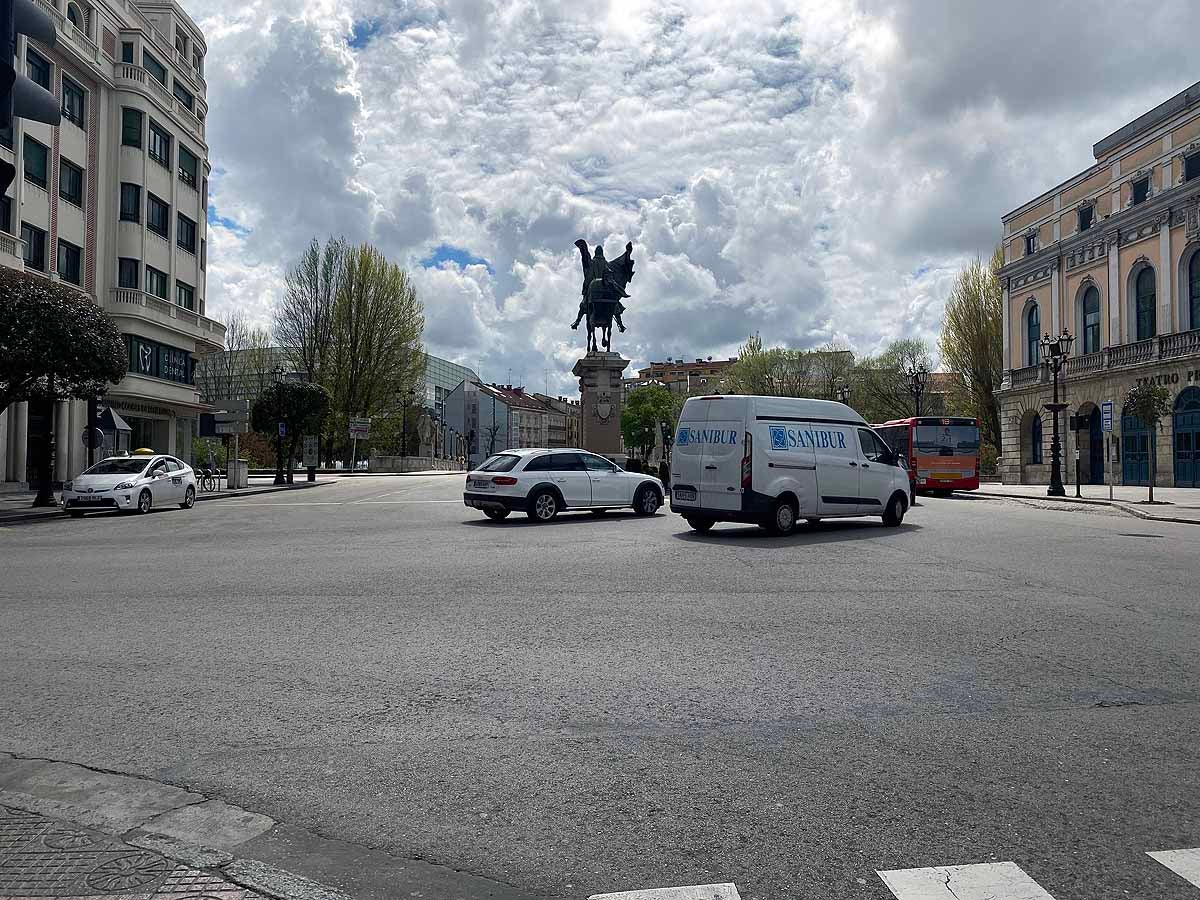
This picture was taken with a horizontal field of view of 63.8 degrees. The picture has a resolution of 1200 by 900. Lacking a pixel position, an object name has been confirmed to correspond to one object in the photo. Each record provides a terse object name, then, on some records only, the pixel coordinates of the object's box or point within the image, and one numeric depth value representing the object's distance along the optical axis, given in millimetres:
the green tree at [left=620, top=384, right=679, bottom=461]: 117744
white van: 16109
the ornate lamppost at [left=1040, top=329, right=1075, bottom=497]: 32438
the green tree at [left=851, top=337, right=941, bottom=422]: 73375
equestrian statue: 42125
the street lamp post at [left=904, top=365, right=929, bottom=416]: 50312
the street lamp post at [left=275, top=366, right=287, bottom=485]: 44062
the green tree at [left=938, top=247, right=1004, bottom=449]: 59562
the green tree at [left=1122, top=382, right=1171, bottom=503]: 29531
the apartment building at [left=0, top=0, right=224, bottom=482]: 33906
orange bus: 35438
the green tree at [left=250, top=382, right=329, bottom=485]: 44406
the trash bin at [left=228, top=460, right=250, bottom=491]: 39875
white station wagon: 19578
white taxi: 23125
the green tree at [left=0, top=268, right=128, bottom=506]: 22344
